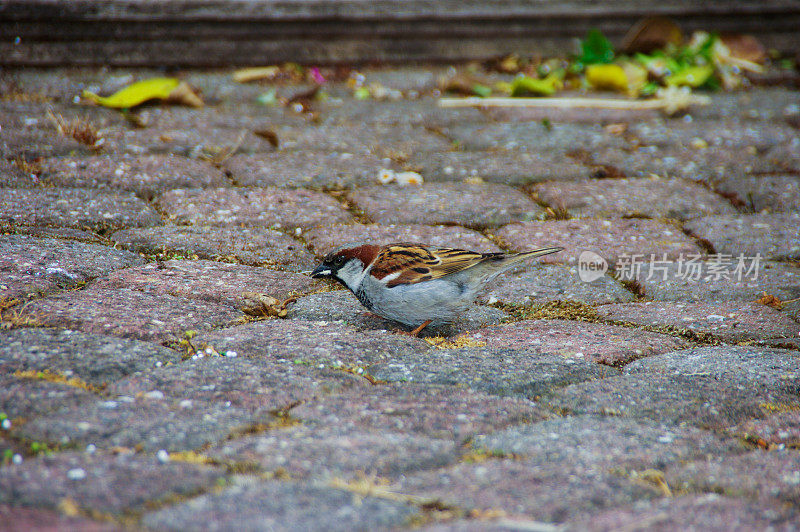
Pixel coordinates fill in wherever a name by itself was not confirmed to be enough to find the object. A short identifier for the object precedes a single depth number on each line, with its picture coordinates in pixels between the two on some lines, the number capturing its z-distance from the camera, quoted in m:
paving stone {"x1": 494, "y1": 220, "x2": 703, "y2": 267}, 7.02
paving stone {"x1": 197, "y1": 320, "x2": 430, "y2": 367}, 4.87
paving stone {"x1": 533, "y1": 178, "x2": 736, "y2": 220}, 7.85
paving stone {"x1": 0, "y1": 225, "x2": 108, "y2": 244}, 6.34
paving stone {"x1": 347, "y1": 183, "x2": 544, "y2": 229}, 7.58
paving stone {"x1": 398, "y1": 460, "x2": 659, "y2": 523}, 3.31
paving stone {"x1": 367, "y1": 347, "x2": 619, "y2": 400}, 4.69
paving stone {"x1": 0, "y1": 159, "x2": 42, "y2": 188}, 7.29
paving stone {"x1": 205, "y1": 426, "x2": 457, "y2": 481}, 3.53
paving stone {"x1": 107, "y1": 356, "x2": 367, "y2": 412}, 4.18
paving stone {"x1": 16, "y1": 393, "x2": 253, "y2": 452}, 3.64
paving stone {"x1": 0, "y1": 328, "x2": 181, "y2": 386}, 4.27
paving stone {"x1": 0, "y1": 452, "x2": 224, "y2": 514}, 3.14
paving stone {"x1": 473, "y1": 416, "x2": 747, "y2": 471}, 3.79
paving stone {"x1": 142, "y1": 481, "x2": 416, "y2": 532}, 3.06
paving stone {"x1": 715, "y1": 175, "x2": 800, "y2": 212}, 8.10
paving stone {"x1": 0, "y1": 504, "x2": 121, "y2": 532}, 2.93
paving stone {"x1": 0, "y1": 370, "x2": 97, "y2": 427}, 3.81
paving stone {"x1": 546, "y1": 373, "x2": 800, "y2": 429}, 4.40
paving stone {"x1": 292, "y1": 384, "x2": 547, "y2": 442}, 4.02
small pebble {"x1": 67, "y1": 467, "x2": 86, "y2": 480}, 3.28
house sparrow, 5.74
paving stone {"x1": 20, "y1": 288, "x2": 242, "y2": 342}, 4.91
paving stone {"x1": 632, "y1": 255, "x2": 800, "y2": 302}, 6.41
